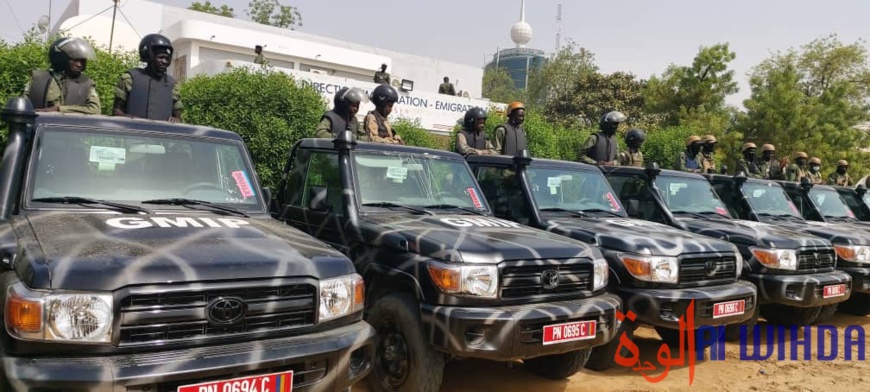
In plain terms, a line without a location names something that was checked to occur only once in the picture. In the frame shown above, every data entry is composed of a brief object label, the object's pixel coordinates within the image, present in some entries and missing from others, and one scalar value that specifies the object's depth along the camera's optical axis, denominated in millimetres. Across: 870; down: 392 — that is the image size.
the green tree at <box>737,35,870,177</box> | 19984
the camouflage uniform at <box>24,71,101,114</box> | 5855
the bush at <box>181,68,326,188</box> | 9297
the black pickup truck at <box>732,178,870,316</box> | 7516
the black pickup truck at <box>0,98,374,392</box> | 2438
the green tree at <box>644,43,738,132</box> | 21125
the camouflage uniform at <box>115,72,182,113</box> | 5891
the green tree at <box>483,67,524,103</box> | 54184
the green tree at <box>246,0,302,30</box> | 43531
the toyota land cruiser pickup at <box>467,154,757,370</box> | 5004
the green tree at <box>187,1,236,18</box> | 39306
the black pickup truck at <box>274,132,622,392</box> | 3760
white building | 21303
